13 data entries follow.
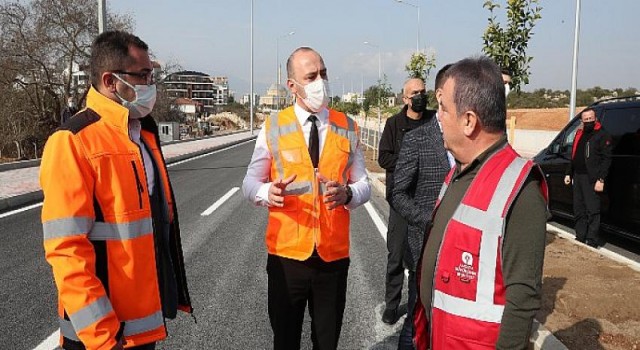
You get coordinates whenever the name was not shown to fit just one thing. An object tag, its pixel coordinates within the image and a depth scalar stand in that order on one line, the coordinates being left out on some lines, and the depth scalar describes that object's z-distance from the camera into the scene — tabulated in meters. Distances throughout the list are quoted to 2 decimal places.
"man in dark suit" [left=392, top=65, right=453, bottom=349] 3.19
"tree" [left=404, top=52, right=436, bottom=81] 19.31
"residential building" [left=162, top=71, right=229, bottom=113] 128.00
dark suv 6.75
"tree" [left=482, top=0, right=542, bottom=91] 6.48
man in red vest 1.73
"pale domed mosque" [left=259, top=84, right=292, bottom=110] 160.62
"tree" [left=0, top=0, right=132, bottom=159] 23.42
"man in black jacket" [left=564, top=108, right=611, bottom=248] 6.93
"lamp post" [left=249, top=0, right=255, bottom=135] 45.83
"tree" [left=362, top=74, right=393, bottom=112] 26.14
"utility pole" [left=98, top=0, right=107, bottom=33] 15.07
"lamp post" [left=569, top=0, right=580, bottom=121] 15.85
